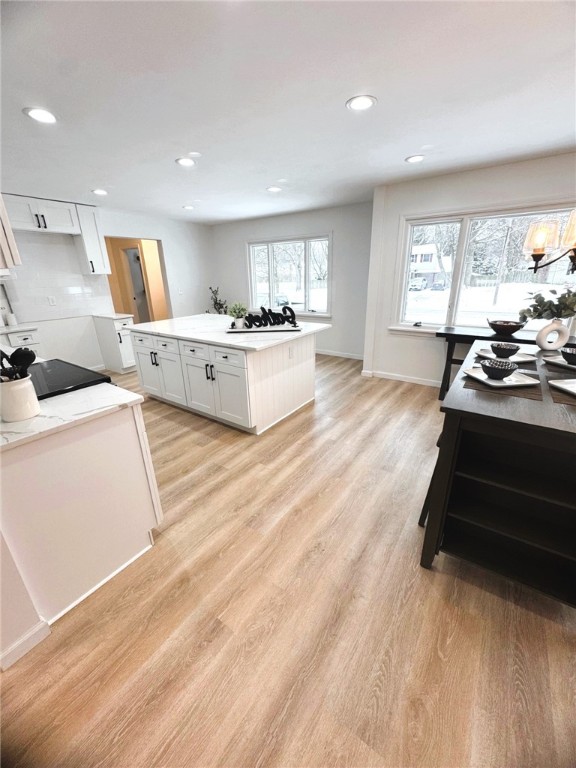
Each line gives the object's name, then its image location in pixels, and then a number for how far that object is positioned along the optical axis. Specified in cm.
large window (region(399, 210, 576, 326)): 327
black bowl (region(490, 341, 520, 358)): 195
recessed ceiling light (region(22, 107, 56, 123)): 190
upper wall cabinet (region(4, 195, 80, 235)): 372
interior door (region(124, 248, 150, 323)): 689
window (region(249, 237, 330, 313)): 541
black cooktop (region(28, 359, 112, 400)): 155
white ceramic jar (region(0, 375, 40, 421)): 120
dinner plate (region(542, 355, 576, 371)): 181
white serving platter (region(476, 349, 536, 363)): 196
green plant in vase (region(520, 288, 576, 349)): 216
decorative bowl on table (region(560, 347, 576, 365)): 181
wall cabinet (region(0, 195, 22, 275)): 118
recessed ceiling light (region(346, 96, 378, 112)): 188
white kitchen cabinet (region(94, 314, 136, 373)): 464
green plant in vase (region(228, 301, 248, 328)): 320
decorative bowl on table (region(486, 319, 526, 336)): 276
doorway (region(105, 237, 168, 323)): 643
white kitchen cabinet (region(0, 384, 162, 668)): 116
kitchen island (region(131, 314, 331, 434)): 269
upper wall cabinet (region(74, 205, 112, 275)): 437
